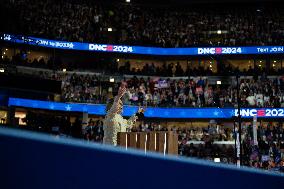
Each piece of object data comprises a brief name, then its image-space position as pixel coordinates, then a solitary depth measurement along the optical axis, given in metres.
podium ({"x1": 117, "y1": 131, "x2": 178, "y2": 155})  7.50
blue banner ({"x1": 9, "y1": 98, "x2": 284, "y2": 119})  31.77
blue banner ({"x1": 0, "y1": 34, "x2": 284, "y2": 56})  36.78
